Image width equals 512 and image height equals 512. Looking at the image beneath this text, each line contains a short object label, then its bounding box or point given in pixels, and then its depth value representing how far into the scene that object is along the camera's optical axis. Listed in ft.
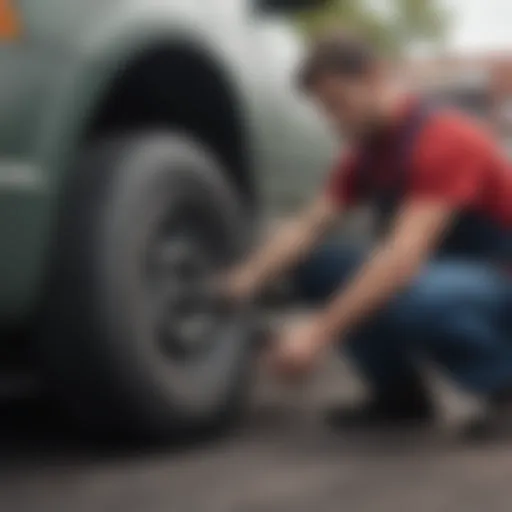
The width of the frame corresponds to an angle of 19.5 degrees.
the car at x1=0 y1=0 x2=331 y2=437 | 8.05
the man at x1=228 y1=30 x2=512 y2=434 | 8.19
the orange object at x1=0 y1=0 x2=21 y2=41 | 7.82
